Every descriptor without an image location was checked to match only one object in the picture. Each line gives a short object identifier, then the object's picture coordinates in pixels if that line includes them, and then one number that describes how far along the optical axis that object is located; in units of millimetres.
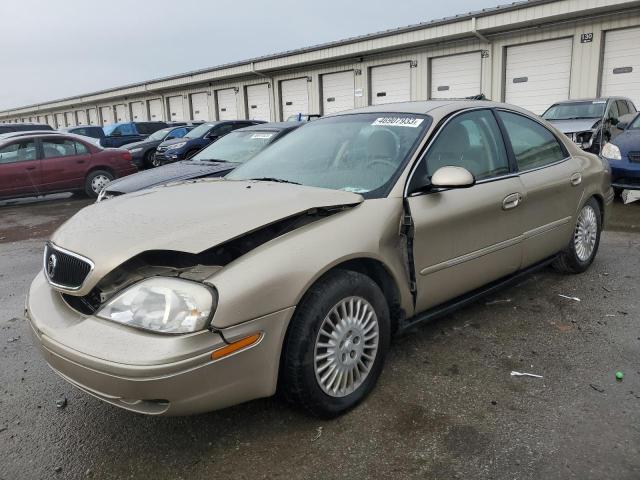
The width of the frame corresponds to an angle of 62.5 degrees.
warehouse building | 15352
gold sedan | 2162
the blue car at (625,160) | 7831
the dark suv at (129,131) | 21391
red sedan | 10469
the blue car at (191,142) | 12312
